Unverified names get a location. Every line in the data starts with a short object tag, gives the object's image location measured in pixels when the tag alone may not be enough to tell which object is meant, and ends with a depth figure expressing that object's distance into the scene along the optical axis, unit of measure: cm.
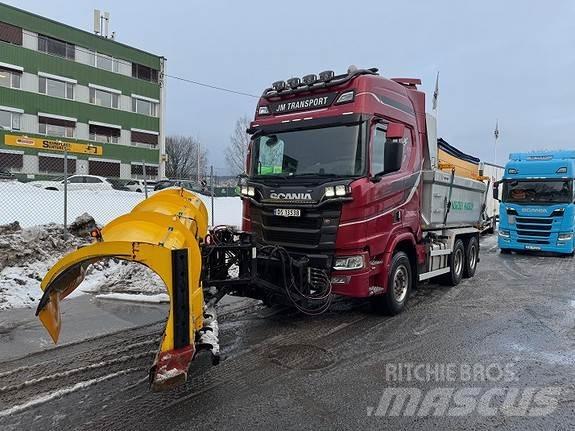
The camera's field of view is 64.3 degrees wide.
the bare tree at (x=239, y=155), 4741
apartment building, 3647
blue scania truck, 1435
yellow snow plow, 370
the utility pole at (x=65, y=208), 941
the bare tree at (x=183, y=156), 8100
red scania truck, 603
